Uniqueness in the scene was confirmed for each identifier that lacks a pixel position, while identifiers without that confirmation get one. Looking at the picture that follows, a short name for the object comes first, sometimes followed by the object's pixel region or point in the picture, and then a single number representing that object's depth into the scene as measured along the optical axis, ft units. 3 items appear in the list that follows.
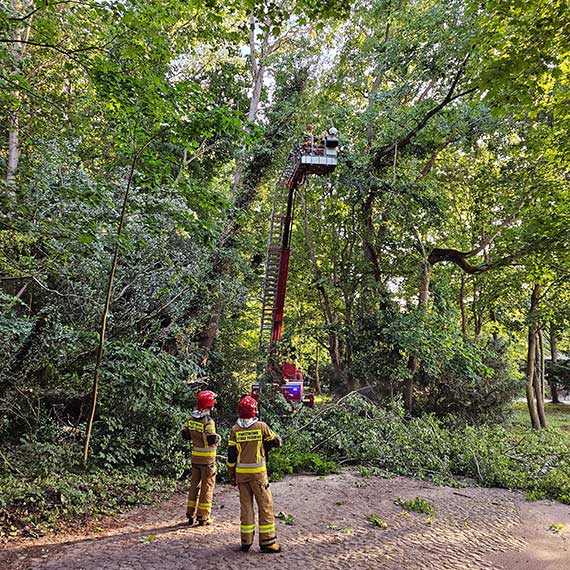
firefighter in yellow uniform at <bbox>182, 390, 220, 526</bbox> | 17.46
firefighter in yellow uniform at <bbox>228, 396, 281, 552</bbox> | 15.15
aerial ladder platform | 37.65
